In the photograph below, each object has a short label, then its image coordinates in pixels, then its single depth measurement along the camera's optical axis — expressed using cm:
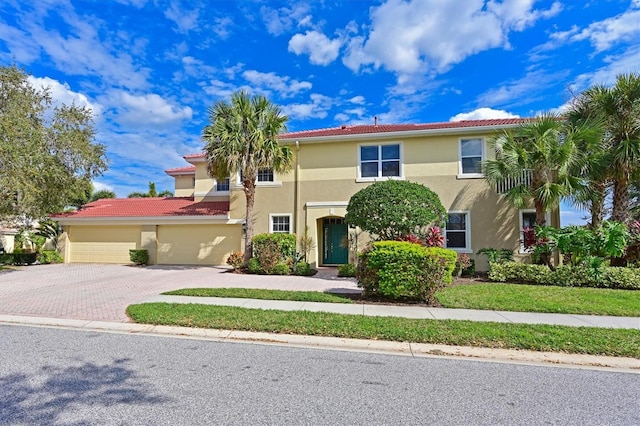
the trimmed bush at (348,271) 1384
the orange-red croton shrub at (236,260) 1592
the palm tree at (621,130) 1189
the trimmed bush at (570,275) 1084
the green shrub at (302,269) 1455
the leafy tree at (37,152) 1334
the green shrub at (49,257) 1923
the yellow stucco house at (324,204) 1547
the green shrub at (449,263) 1103
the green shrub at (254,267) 1478
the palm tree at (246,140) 1459
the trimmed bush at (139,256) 1834
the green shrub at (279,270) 1452
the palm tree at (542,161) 1217
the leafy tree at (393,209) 1246
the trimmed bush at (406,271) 863
